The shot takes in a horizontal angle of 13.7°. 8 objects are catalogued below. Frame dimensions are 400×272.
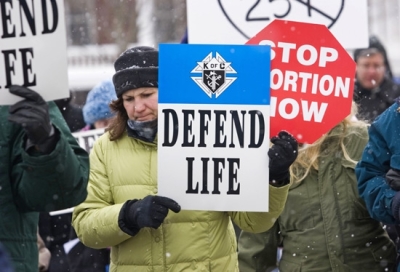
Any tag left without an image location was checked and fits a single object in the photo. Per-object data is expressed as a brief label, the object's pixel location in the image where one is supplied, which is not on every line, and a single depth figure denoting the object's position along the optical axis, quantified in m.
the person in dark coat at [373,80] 13.23
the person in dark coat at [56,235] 9.54
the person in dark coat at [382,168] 6.40
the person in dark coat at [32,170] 5.11
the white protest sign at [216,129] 6.18
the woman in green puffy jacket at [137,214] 6.35
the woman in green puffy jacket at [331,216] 6.95
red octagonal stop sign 6.72
